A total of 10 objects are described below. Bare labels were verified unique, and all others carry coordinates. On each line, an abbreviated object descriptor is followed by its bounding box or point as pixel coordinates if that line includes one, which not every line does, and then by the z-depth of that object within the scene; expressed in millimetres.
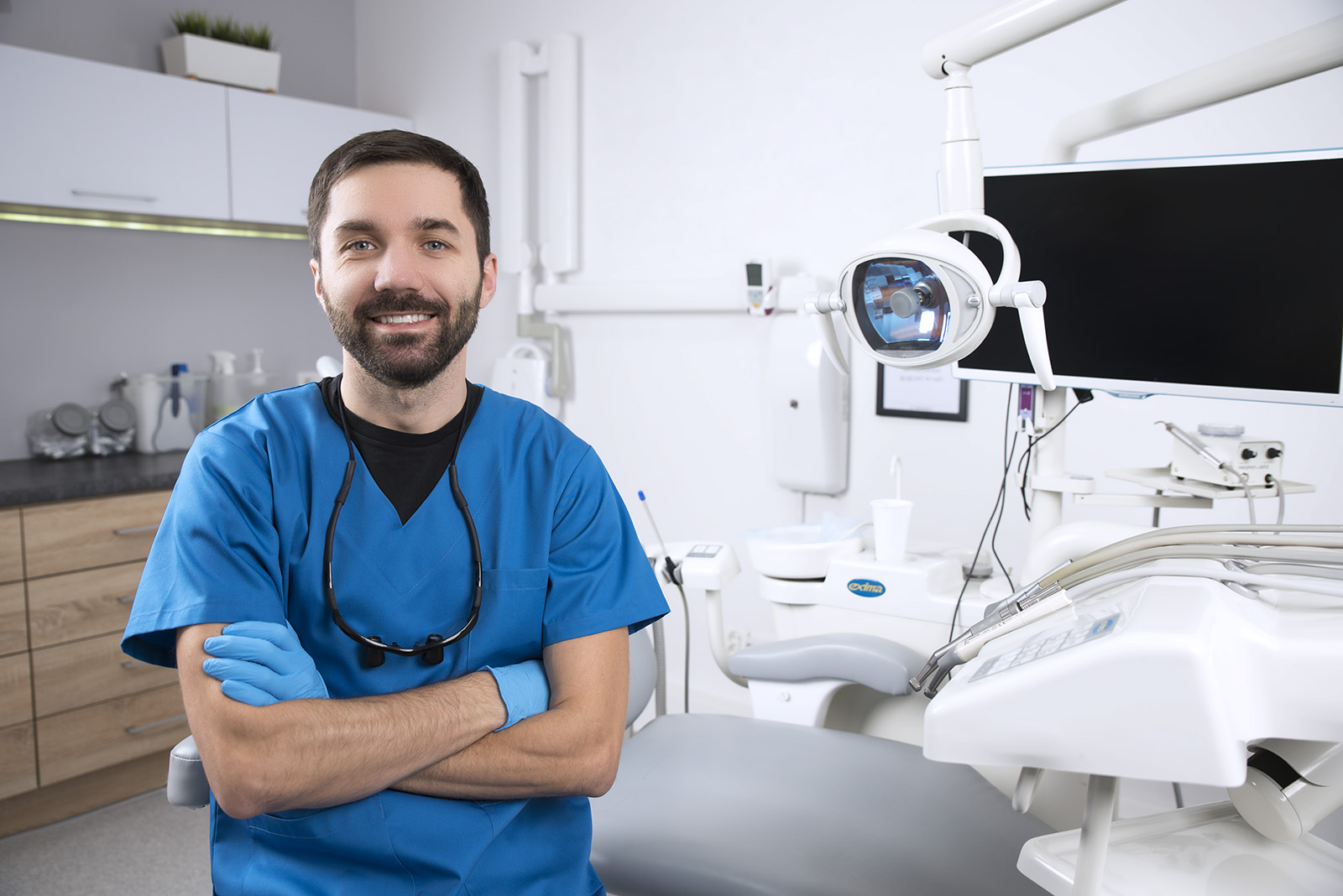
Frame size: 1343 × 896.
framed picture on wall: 2309
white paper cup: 1624
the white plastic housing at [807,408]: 2443
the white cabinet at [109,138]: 2406
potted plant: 2734
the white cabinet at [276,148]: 2812
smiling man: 951
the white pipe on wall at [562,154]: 2900
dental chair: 1146
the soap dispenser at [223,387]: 2965
